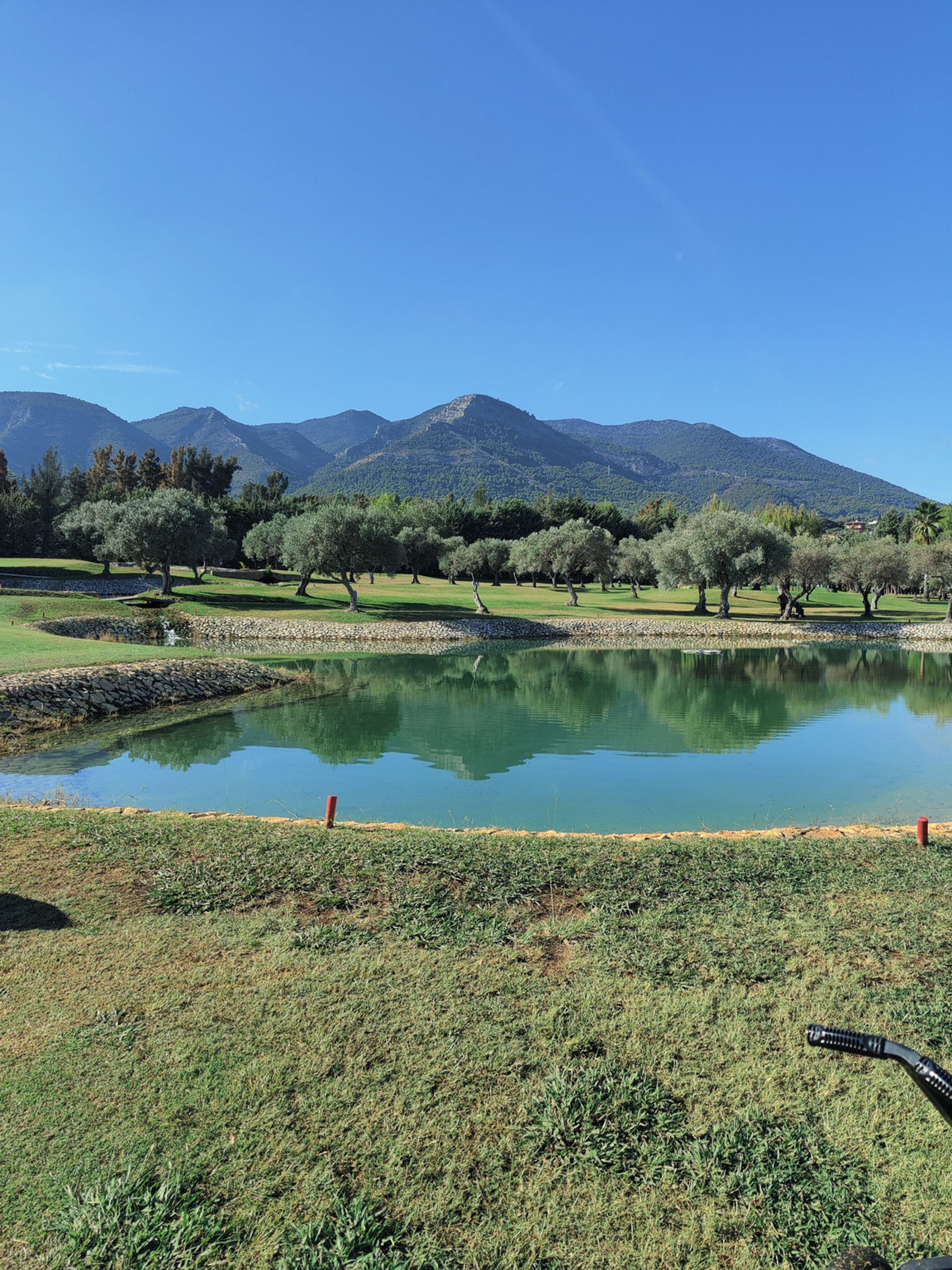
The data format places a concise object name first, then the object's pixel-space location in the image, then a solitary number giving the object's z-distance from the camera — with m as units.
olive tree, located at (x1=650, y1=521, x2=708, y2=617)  67.12
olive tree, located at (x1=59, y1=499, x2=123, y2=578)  72.12
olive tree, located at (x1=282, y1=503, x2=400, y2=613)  60.19
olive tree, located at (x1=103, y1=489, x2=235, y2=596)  62.66
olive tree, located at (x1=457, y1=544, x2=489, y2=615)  85.69
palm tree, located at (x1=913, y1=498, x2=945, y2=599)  113.62
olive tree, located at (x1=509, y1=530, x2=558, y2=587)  77.00
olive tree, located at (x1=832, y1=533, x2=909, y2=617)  71.25
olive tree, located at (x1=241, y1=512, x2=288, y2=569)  91.38
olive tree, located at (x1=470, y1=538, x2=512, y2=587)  87.44
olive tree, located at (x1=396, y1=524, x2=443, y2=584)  89.88
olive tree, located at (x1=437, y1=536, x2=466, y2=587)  88.38
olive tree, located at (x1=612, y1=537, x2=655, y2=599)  88.56
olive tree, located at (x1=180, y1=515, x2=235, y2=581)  65.94
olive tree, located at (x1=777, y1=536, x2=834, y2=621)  68.94
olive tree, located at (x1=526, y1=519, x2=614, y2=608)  75.06
